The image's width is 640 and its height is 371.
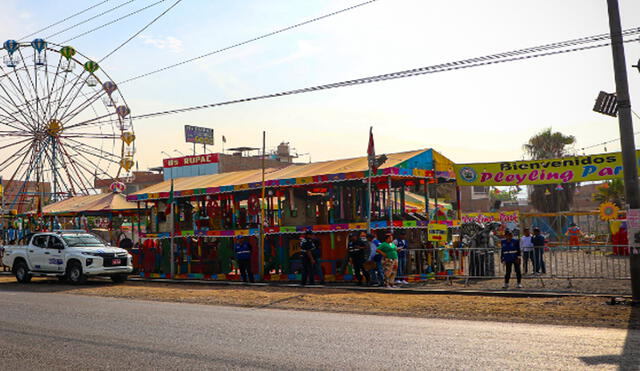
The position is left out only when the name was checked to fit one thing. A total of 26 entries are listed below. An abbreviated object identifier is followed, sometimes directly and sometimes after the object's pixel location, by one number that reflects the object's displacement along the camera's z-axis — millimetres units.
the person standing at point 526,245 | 19844
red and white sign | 77000
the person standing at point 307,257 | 20359
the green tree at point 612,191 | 54391
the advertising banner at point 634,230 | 13391
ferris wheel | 40062
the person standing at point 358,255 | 19578
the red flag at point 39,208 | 33250
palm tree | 55188
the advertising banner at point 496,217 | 39119
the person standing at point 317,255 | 20781
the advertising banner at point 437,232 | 19641
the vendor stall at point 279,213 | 21262
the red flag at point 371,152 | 18828
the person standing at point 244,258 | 22219
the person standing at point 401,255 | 19453
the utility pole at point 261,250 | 22422
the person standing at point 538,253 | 18316
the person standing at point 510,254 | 16891
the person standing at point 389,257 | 18359
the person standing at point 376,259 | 18875
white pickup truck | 22844
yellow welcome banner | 20047
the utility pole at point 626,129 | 13477
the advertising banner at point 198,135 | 87231
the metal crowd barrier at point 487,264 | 18047
